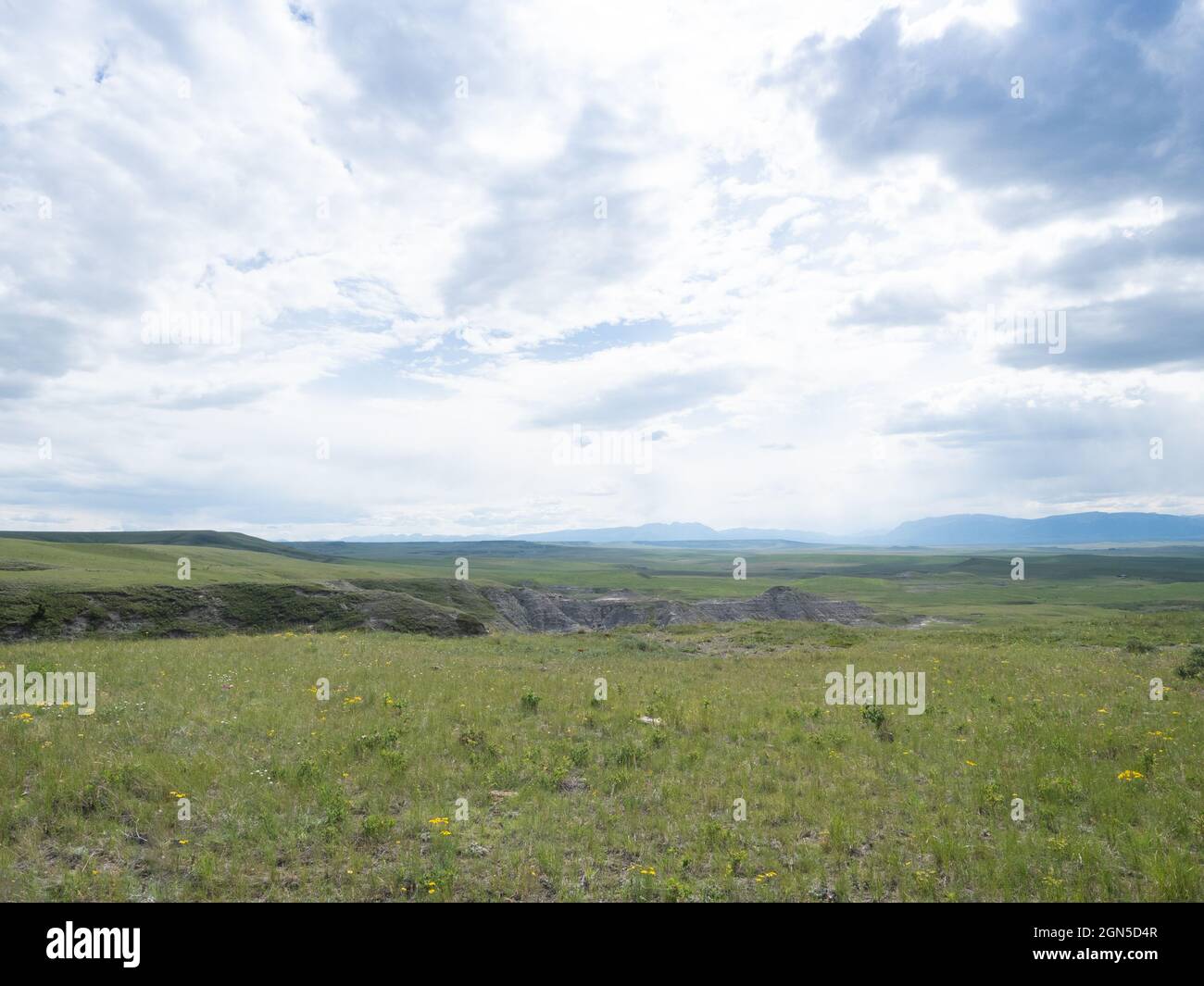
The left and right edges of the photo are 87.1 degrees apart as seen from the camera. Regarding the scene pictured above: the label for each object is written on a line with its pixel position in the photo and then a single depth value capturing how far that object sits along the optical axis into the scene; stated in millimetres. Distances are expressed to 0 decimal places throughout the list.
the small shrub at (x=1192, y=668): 21688
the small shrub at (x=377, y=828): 10273
